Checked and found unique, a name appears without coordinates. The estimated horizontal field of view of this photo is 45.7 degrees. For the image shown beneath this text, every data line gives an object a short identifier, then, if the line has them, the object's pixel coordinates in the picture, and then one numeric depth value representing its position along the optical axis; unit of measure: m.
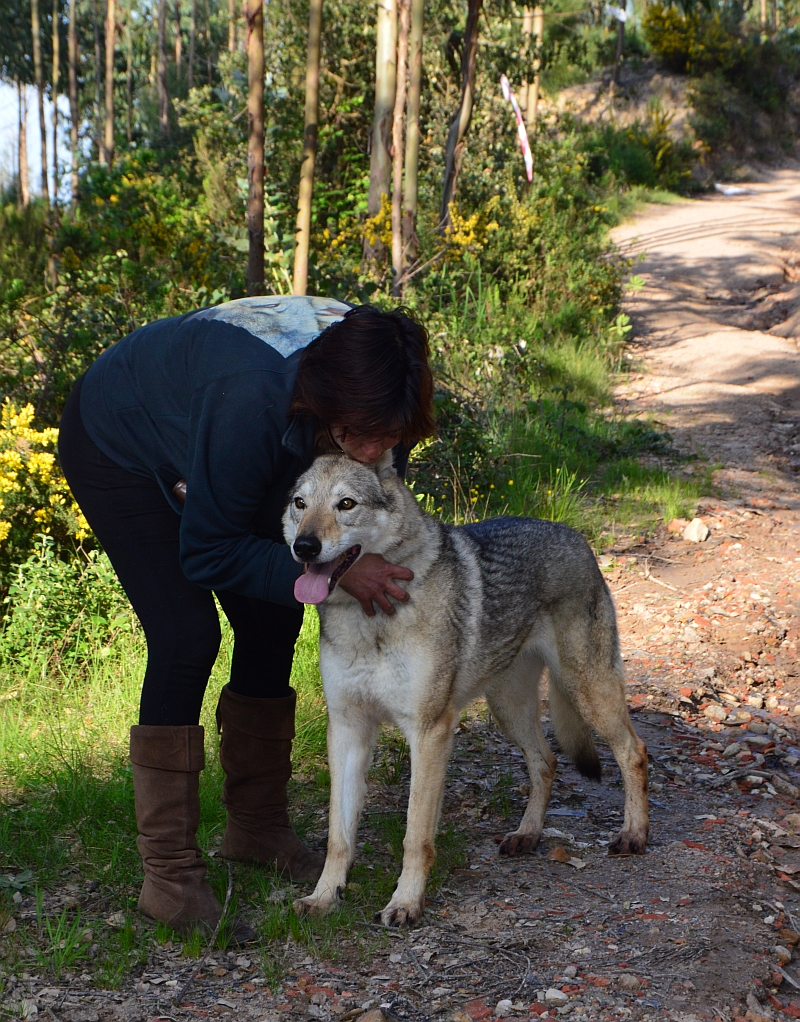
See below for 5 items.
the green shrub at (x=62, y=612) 4.85
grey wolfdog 2.86
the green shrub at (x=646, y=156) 21.56
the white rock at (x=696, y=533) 6.76
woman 2.58
